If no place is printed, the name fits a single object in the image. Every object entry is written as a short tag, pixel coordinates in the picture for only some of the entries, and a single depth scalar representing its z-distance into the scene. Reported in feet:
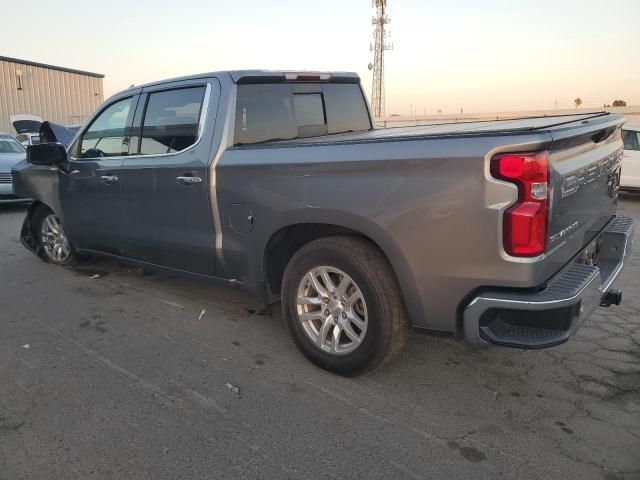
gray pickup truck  8.13
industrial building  85.81
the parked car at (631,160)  34.47
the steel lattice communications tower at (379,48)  135.81
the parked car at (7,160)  32.73
